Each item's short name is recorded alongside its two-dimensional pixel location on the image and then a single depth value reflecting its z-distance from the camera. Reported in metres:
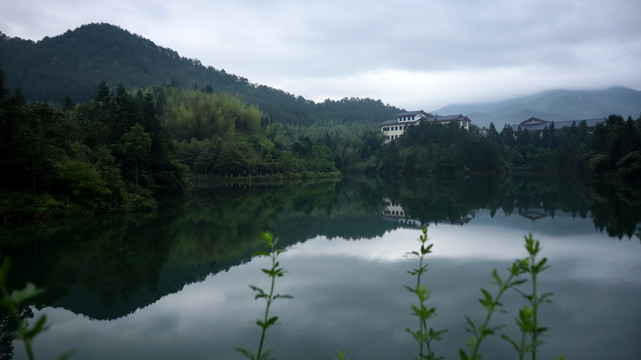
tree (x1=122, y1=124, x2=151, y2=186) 23.71
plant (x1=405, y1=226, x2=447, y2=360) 2.52
